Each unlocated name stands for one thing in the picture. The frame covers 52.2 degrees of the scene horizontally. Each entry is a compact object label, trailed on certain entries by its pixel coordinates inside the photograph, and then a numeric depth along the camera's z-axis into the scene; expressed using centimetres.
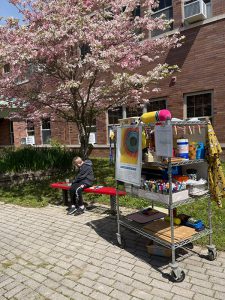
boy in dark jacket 572
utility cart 321
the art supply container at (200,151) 356
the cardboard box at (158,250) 368
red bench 532
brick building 927
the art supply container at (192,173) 370
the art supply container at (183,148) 349
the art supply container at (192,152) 355
